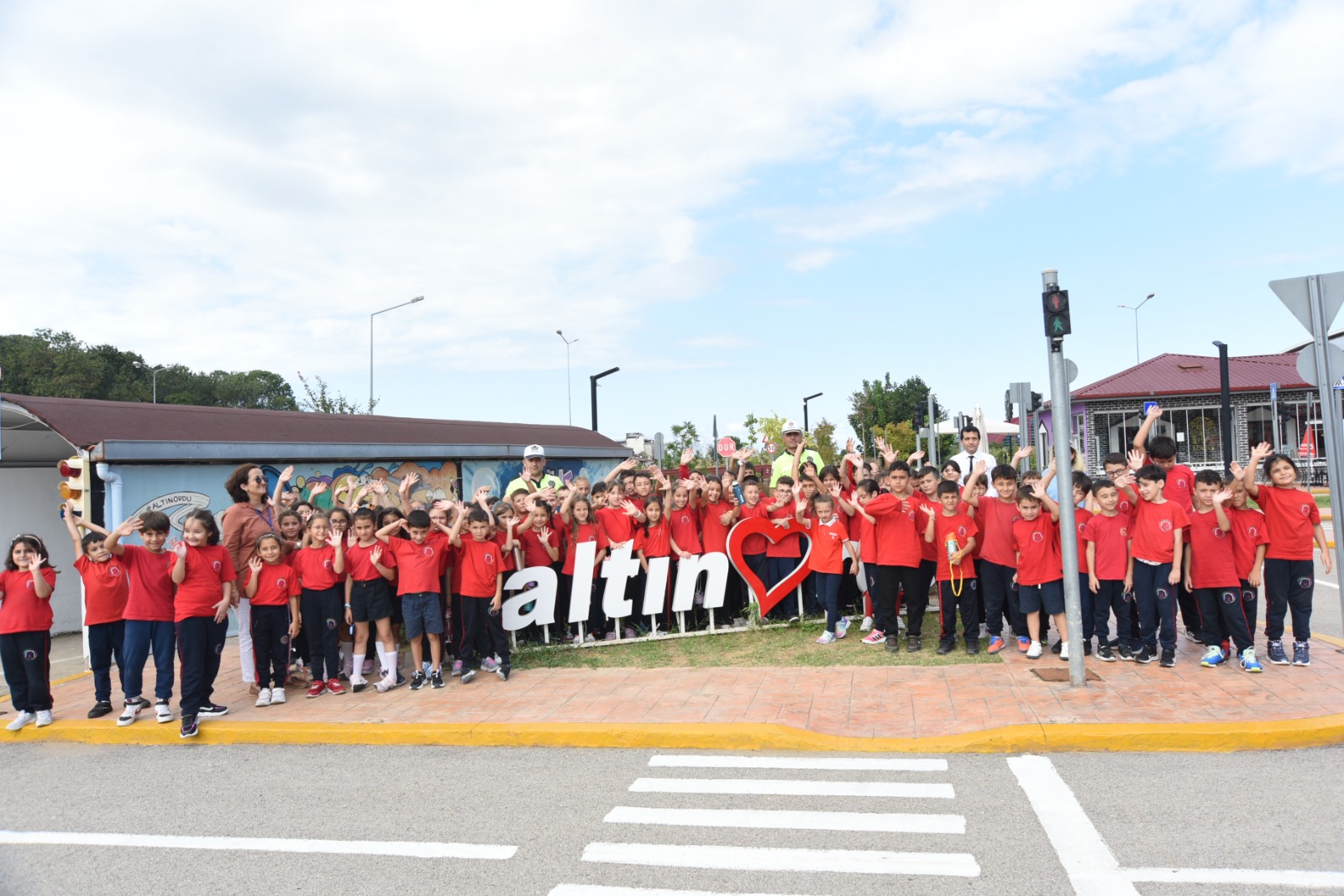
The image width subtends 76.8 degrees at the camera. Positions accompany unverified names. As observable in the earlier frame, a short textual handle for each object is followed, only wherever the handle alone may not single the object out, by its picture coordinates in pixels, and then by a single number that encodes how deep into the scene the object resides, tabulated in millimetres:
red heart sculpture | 9227
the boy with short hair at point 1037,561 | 7441
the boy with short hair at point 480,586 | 7637
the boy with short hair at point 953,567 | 7812
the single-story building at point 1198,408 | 35531
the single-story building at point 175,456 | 9836
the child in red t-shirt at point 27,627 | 6773
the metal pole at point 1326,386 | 6645
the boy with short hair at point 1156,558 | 6914
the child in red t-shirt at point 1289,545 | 6695
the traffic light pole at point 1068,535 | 6492
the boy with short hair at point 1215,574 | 6789
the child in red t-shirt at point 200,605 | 6578
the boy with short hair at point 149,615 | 6742
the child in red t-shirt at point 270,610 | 7262
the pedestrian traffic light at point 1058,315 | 6590
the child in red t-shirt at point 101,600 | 6953
